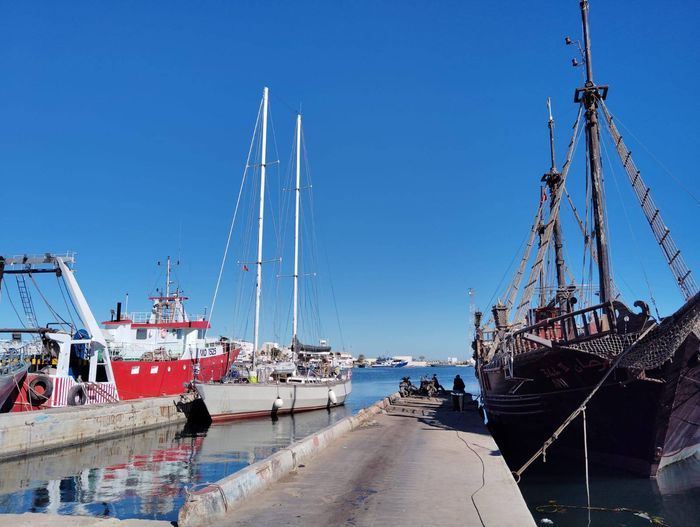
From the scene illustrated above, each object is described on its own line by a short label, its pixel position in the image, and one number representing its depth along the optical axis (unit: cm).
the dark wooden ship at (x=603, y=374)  1194
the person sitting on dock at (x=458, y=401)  2150
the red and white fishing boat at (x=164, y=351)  2912
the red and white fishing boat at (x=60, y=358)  2128
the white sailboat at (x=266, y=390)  2672
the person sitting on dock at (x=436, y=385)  3305
